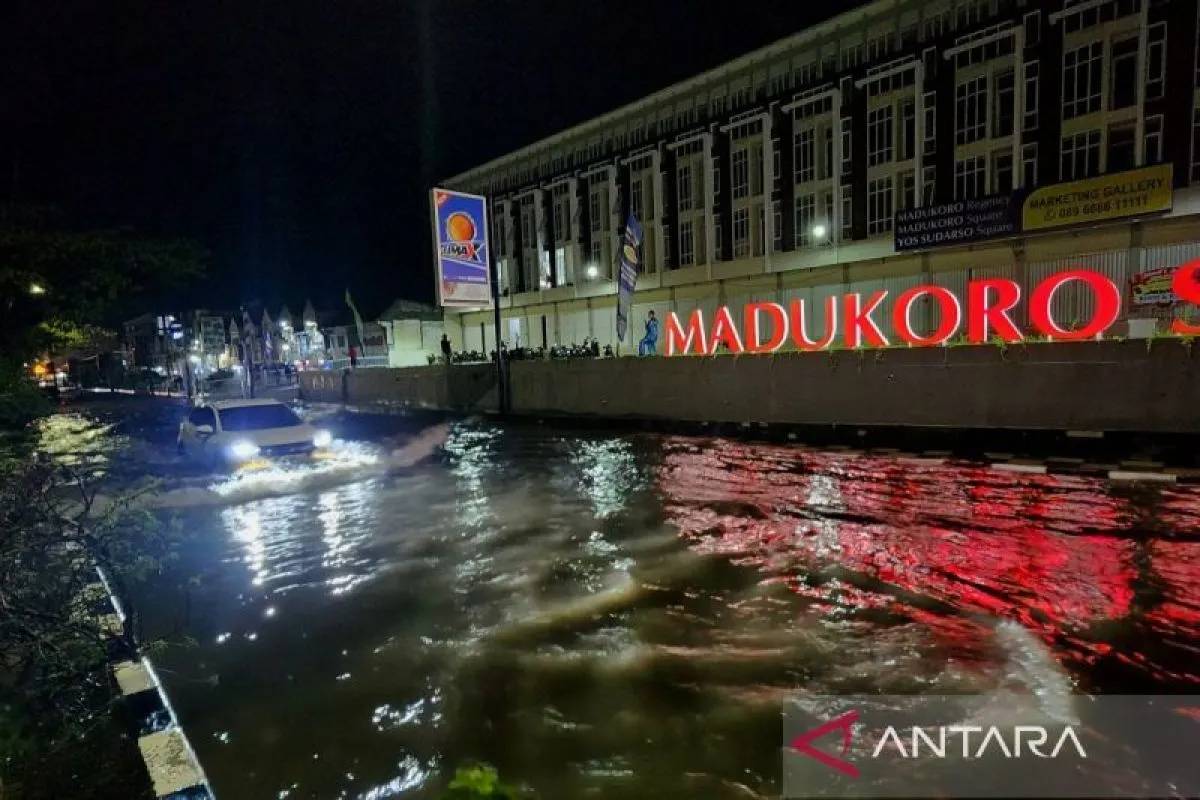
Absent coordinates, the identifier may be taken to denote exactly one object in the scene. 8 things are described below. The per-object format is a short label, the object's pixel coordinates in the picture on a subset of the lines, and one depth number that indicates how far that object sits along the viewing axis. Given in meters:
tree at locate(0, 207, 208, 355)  13.39
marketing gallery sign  20.81
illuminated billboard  24.55
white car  13.03
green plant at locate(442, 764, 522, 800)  1.96
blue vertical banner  20.86
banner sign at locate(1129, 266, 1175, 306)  17.31
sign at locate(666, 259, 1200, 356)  12.97
